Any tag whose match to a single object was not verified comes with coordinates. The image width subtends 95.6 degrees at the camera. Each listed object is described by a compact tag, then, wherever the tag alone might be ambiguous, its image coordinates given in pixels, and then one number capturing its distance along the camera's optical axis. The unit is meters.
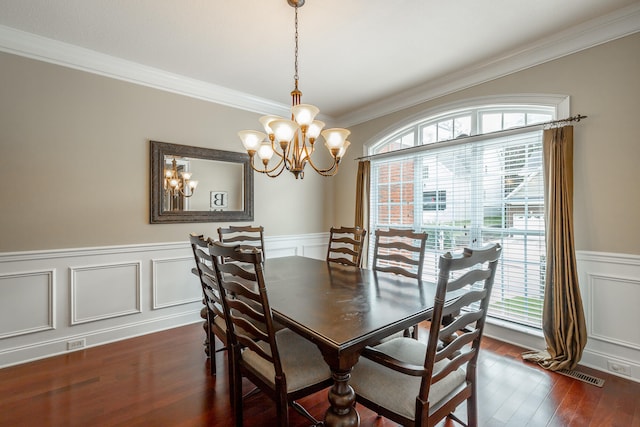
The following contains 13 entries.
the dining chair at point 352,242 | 2.69
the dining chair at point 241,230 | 2.94
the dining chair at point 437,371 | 1.15
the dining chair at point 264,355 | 1.31
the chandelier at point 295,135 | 1.94
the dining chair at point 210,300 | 1.73
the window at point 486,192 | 2.66
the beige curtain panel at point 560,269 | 2.27
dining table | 1.21
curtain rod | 2.39
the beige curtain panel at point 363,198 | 4.06
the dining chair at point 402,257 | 2.29
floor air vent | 2.11
